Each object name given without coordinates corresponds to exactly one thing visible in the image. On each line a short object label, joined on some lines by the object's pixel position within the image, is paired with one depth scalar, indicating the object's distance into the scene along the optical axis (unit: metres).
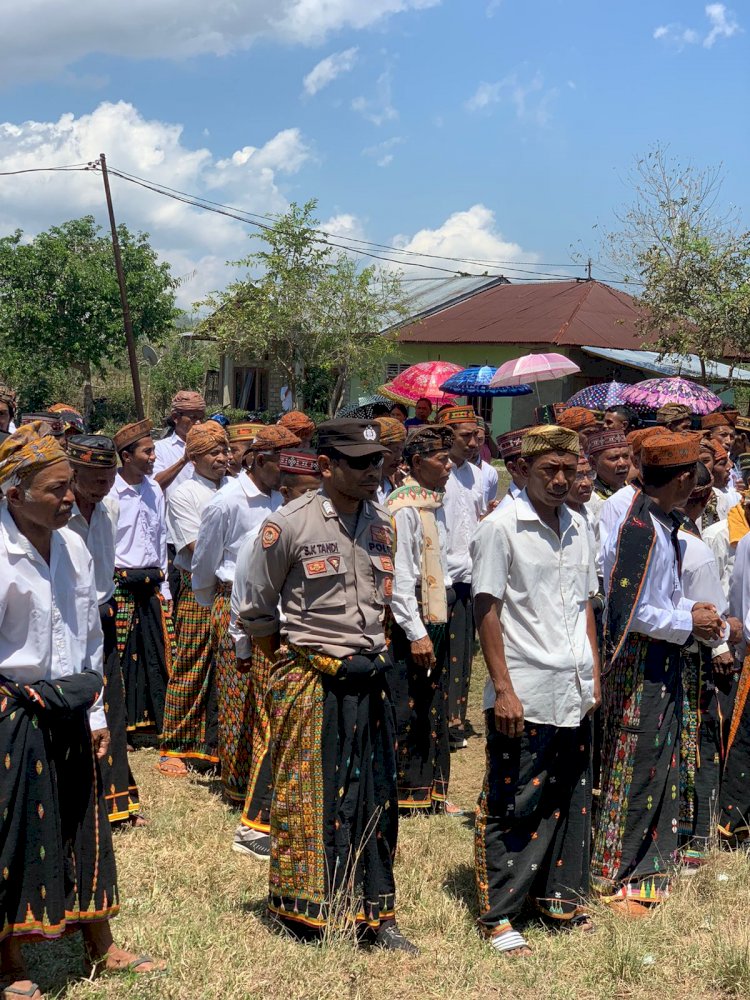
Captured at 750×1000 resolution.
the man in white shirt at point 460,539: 7.12
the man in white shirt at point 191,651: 6.93
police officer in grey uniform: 4.17
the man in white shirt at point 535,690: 4.32
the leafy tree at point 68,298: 35.44
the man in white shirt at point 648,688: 4.71
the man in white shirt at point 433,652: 6.07
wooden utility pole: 26.38
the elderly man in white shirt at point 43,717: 3.61
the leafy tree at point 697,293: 19.50
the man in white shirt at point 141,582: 6.92
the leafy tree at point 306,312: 28.70
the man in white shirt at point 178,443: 8.68
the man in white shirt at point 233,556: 6.12
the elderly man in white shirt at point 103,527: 5.17
